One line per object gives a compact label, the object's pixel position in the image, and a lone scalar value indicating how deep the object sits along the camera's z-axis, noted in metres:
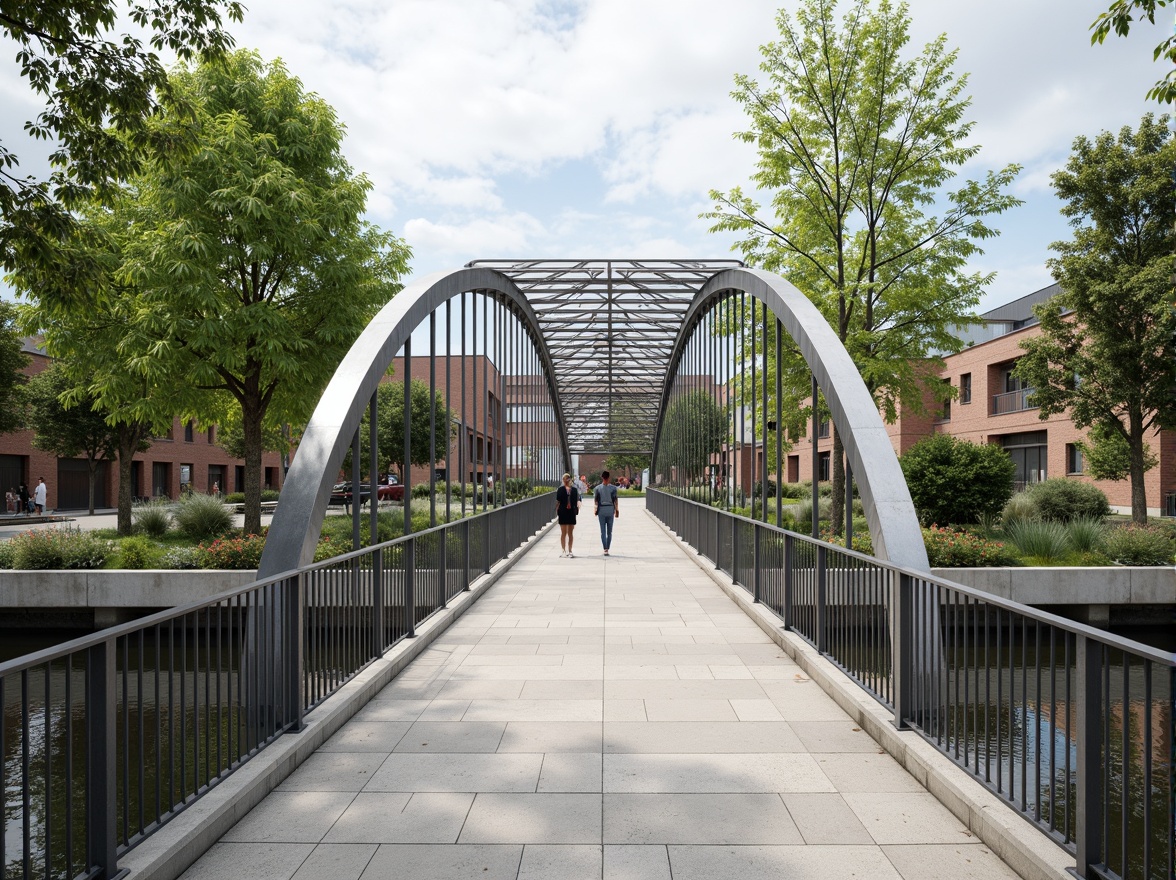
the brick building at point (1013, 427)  27.78
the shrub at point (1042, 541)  12.89
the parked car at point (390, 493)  39.66
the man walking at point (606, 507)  17.47
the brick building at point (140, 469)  35.19
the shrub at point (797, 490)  33.66
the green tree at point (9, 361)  22.78
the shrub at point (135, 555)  12.91
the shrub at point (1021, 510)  16.55
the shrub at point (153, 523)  17.48
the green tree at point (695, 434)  20.38
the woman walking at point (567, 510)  17.64
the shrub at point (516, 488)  27.97
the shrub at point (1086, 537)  13.56
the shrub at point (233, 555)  12.49
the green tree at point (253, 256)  14.27
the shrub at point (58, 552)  12.63
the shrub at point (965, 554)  12.05
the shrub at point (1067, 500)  17.64
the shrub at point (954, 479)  15.25
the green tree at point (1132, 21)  7.50
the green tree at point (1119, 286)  16.81
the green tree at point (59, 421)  27.42
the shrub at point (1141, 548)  12.64
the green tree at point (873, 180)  14.80
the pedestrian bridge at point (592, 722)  3.50
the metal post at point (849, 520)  7.74
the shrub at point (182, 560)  12.57
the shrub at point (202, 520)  17.45
